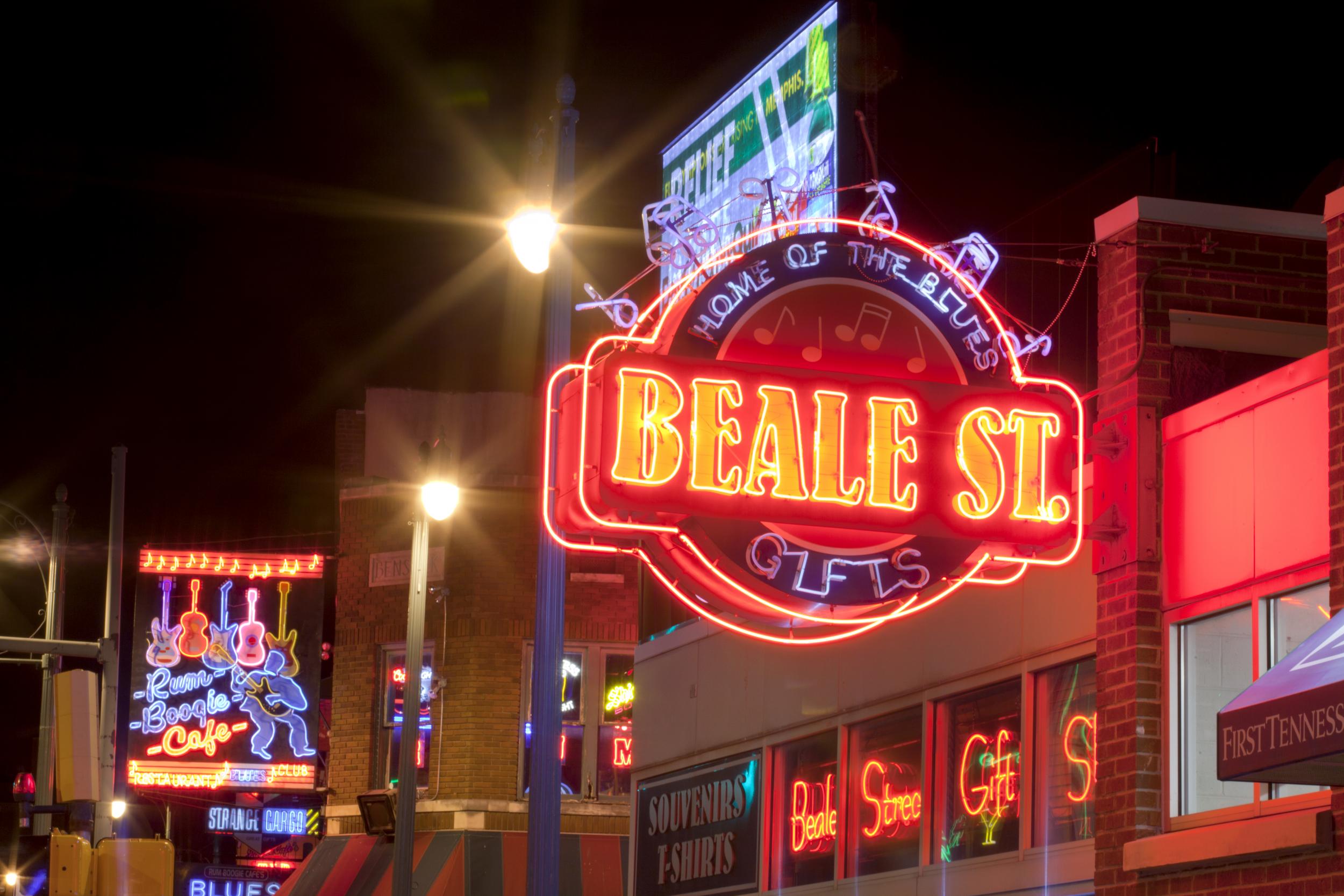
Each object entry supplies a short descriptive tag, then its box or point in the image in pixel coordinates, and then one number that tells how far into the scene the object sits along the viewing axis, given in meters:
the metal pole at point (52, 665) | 30.69
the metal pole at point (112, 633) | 27.25
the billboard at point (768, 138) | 19.19
